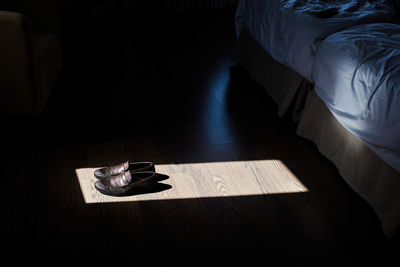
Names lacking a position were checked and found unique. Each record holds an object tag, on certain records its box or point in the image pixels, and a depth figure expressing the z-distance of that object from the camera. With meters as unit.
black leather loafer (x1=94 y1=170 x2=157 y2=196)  1.69
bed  1.51
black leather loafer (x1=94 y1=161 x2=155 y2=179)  1.75
